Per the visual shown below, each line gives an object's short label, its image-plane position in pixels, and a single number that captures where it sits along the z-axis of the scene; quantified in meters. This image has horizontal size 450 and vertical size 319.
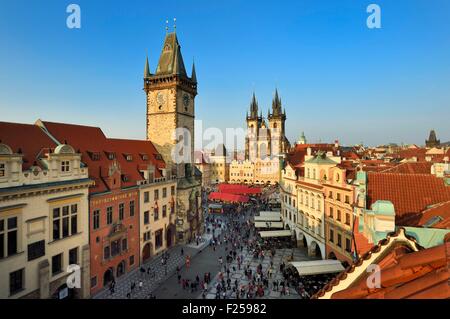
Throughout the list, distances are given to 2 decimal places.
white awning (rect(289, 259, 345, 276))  27.46
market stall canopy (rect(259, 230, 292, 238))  40.81
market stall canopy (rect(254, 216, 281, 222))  49.31
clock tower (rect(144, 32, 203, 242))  41.81
